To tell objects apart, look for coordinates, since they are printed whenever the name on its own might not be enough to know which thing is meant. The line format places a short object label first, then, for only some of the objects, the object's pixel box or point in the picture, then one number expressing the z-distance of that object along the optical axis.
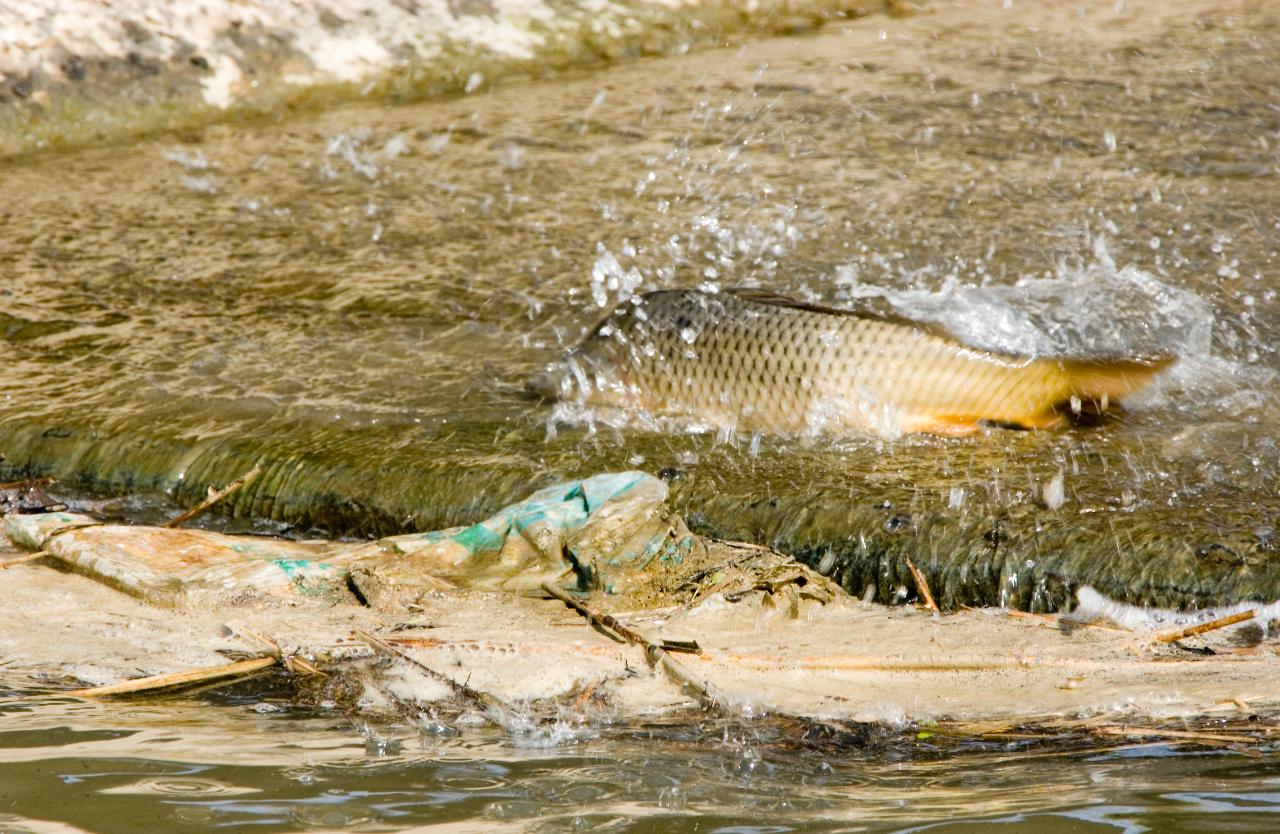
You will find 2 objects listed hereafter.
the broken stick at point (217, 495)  6.79
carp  6.89
